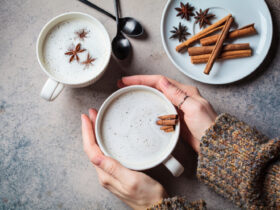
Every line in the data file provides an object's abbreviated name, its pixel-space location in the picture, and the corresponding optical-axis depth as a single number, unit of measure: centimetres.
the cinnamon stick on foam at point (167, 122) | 38
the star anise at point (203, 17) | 44
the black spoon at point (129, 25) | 44
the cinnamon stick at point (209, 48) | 43
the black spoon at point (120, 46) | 44
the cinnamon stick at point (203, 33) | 44
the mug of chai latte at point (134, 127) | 39
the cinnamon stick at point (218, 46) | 43
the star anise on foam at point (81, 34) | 41
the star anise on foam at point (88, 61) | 40
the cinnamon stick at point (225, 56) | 43
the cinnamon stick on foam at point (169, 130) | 38
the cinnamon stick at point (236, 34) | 43
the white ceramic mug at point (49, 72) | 38
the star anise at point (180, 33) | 44
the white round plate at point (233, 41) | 43
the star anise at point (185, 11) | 44
